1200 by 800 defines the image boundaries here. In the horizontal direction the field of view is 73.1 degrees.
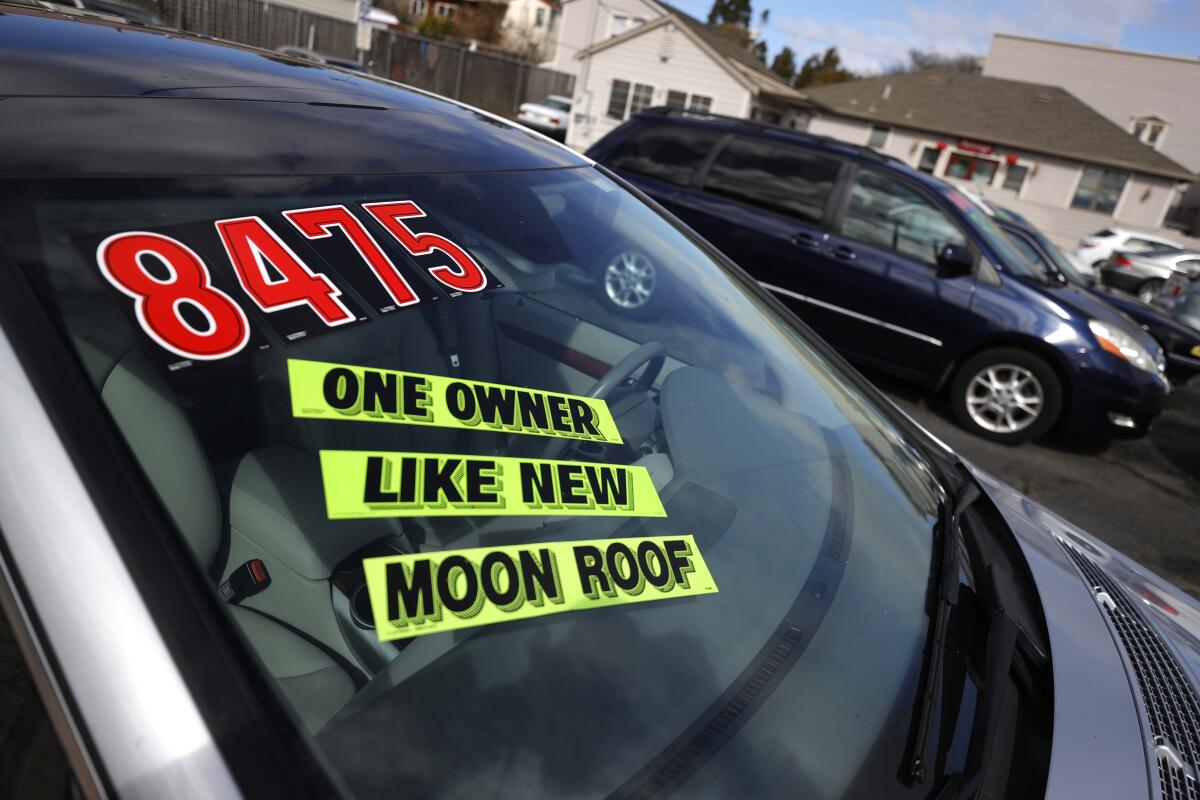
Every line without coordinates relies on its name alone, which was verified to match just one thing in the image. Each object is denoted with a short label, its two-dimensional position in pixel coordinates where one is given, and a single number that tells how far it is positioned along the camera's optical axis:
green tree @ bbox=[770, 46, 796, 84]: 66.62
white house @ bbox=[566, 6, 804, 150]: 26.59
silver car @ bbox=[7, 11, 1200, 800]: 0.76
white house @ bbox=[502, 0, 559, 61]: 52.88
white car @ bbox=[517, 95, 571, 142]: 25.30
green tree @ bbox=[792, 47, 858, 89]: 63.22
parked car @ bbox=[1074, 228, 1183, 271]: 16.64
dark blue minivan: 5.00
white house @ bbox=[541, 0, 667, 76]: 36.06
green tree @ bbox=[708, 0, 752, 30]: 70.88
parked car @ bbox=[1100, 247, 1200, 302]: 14.55
